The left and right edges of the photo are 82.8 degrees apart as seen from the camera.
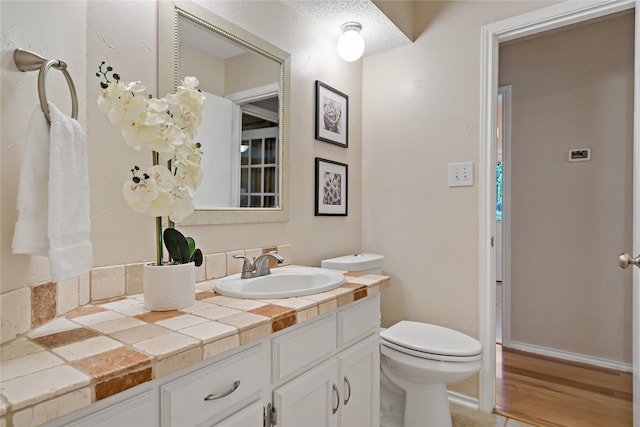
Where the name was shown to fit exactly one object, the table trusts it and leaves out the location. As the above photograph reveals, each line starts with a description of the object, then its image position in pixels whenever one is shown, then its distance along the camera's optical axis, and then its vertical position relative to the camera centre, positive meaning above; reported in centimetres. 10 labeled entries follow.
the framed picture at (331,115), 199 +58
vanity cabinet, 70 -42
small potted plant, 87 +12
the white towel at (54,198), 72 +3
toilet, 160 -68
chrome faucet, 139 -20
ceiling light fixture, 191 +90
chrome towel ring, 75 +32
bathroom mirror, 133 +46
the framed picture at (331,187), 201 +16
